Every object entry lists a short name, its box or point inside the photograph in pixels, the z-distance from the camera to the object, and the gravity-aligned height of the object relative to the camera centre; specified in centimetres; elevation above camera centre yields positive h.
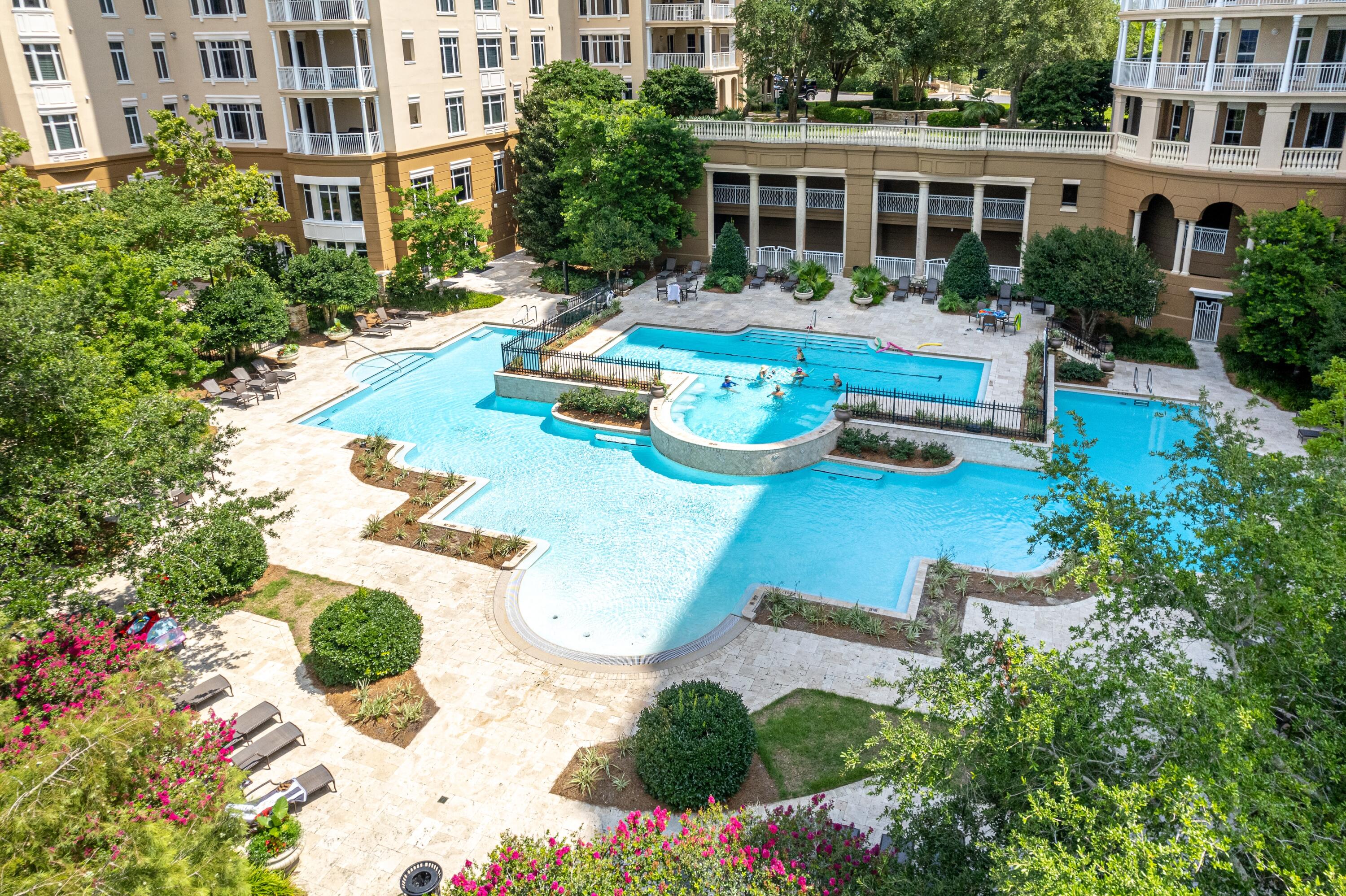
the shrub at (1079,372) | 3225 -919
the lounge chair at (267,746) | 1652 -1082
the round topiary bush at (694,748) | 1562 -1037
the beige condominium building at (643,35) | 5278 +383
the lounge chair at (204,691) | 1819 -1071
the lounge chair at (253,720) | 1731 -1071
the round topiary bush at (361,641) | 1867 -1011
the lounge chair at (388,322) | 4003 -853
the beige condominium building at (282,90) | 3934 +114
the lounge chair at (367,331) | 3912 -868
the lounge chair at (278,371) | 3416 -897
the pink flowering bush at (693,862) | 1123 -897
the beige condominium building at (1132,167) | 3183 -286
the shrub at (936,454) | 2789 -1015
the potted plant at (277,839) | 1445 -1085
